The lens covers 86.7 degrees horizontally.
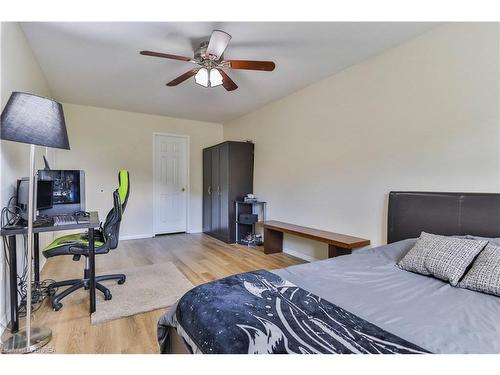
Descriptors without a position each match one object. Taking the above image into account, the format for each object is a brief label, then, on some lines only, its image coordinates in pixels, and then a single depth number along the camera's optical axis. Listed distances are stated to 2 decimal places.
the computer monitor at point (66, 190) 2.96
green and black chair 2.37
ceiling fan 2.18
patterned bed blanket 0.96
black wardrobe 4.73
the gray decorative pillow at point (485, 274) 1.43
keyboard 2.13
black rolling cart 4.62
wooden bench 2.80
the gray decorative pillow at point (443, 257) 1.60
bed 1.00
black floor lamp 1.60
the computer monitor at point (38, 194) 2.15
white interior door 5.34
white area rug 2.27
